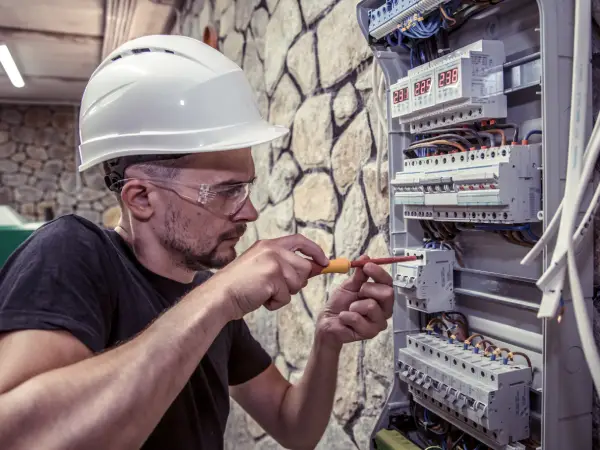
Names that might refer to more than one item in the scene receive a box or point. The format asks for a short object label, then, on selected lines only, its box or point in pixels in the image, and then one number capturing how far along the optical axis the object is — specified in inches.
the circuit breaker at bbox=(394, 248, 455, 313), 49.2
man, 32.4
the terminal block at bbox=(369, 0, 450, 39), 45.4
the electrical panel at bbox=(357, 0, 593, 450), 37.0
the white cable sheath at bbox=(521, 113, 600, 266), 34.1
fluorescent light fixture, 213.8
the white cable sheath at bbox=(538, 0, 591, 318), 34.3
